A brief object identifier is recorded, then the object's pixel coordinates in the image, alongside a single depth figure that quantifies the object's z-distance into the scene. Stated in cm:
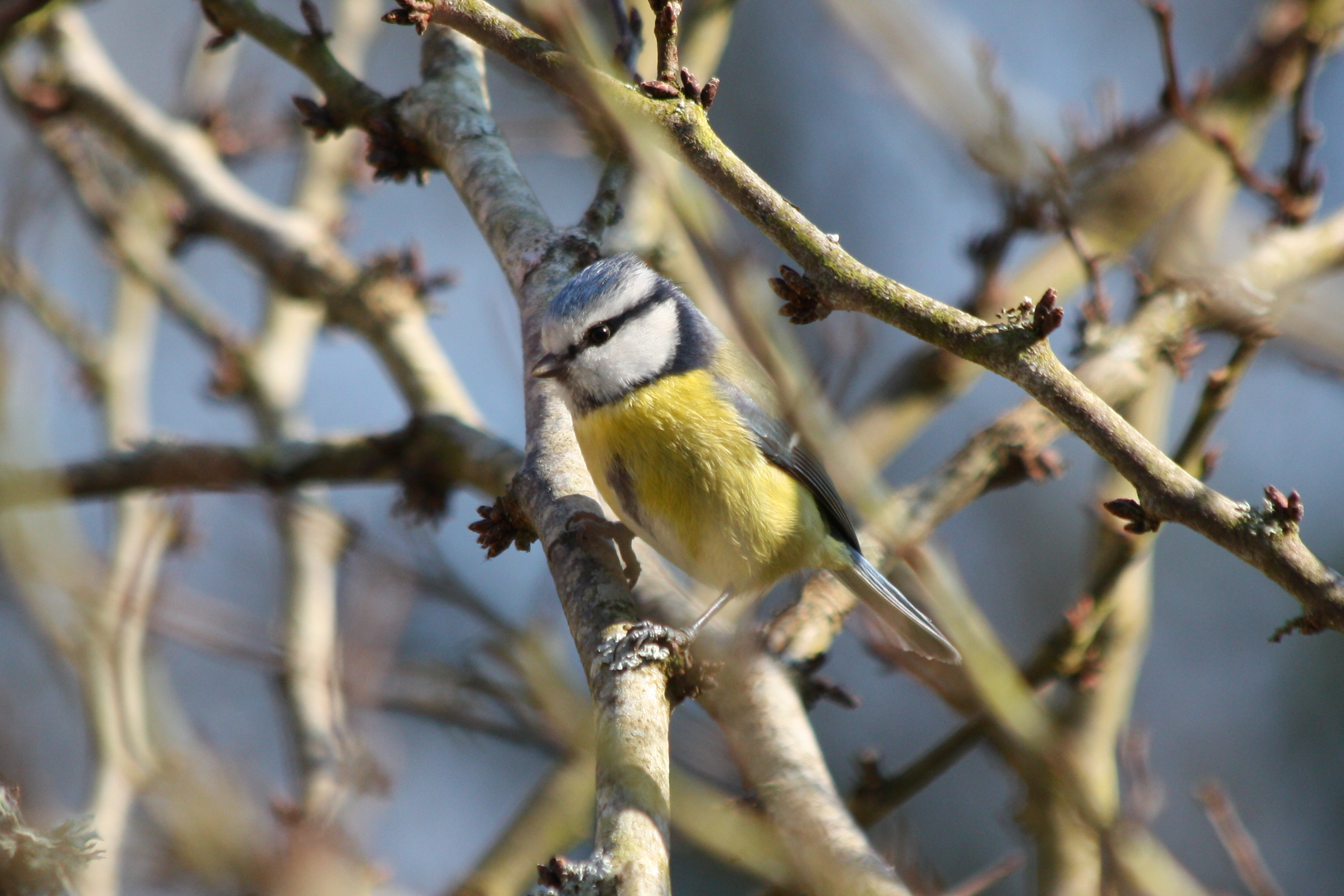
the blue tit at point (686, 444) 410
